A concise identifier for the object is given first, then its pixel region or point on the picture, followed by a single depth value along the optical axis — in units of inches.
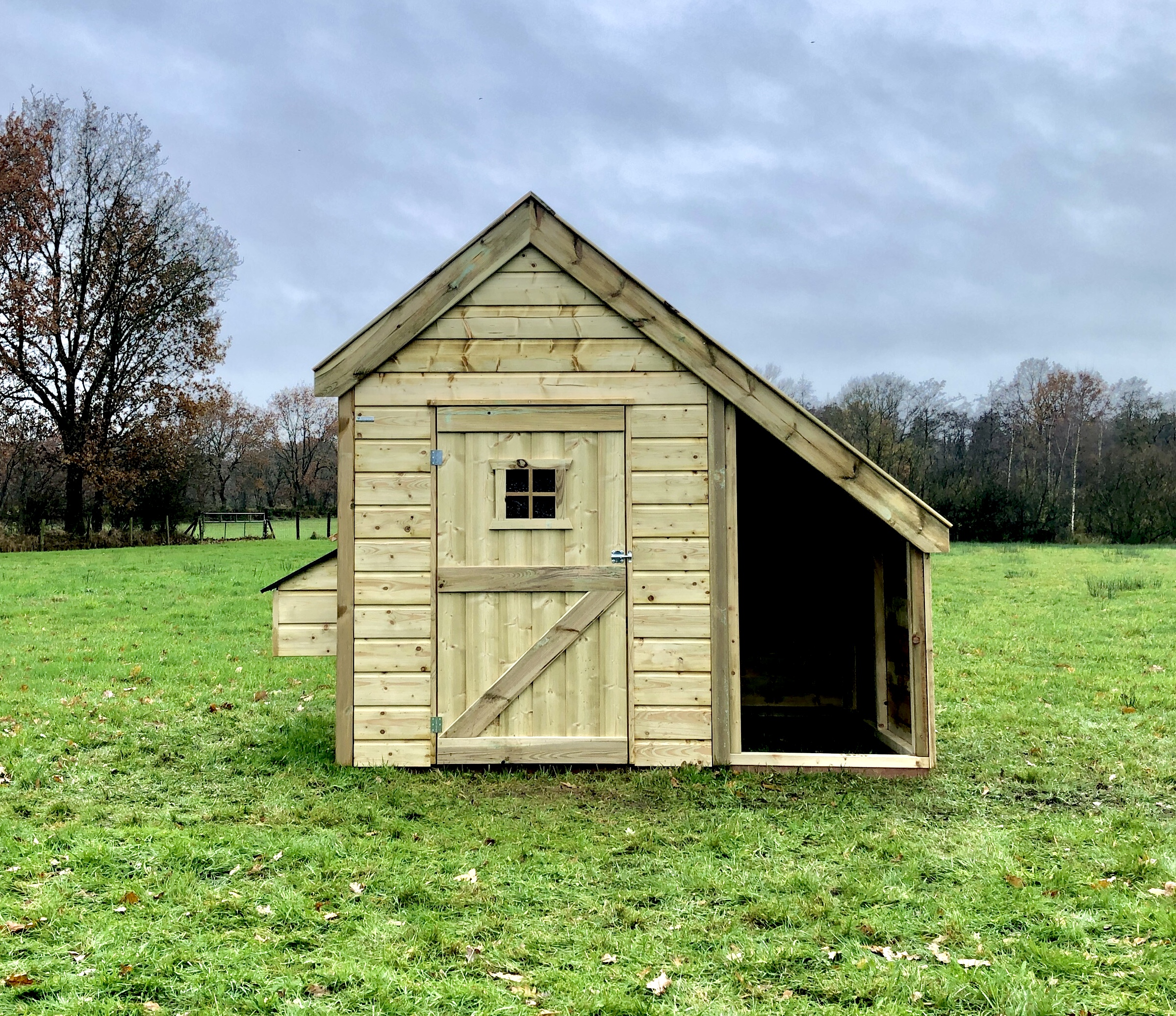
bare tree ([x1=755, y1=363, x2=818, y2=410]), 1819.6
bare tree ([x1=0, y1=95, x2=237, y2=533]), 1052.5
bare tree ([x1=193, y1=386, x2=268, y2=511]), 1782.7
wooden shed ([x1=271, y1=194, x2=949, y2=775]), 242.2
